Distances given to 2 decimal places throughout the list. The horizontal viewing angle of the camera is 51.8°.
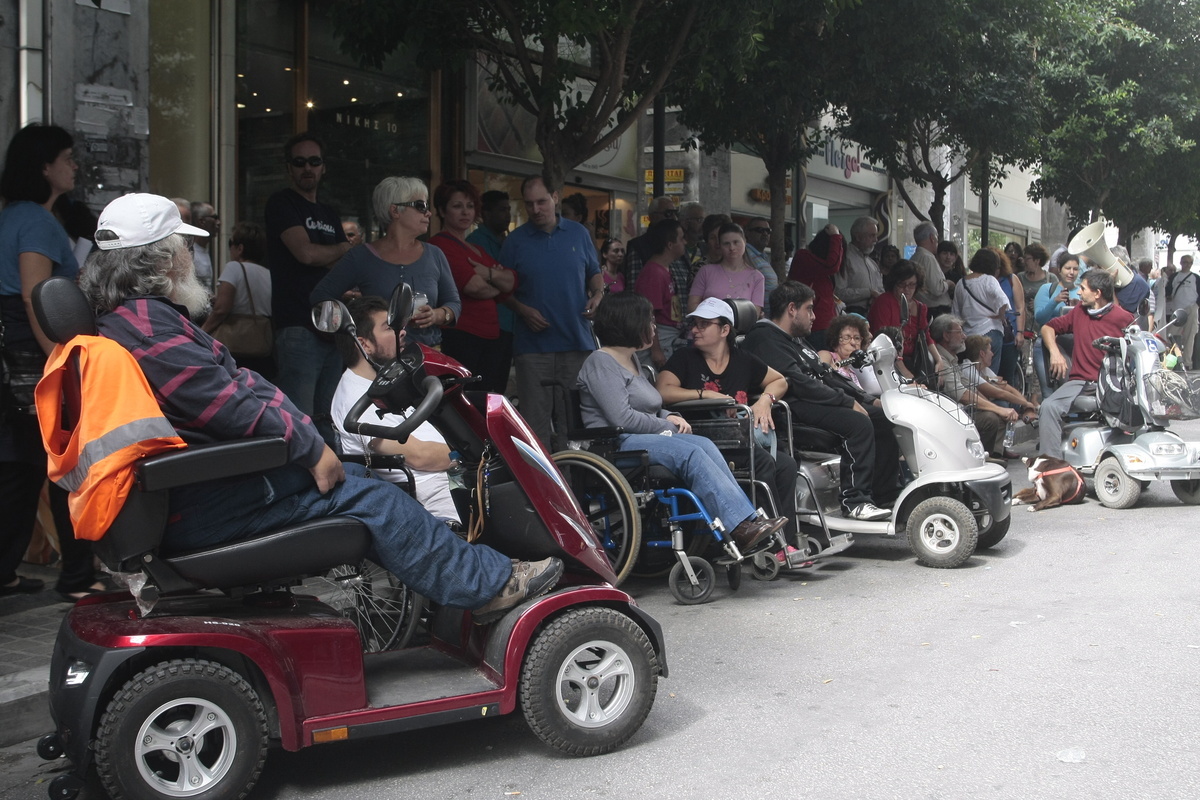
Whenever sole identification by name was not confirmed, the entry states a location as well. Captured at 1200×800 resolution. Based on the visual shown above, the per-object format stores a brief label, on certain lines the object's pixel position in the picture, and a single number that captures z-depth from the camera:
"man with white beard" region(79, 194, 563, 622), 3.65
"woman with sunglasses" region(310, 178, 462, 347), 7.07
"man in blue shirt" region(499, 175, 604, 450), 8.14
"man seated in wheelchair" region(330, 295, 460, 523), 5.17
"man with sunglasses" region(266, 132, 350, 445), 7.31
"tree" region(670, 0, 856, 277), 9.82
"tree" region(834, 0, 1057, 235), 12.22
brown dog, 9.23
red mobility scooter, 3.48
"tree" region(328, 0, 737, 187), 9.35
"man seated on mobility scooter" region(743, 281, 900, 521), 7.45
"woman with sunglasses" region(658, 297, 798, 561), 7.03
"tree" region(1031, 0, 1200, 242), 21.68
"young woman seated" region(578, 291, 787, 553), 6.26
